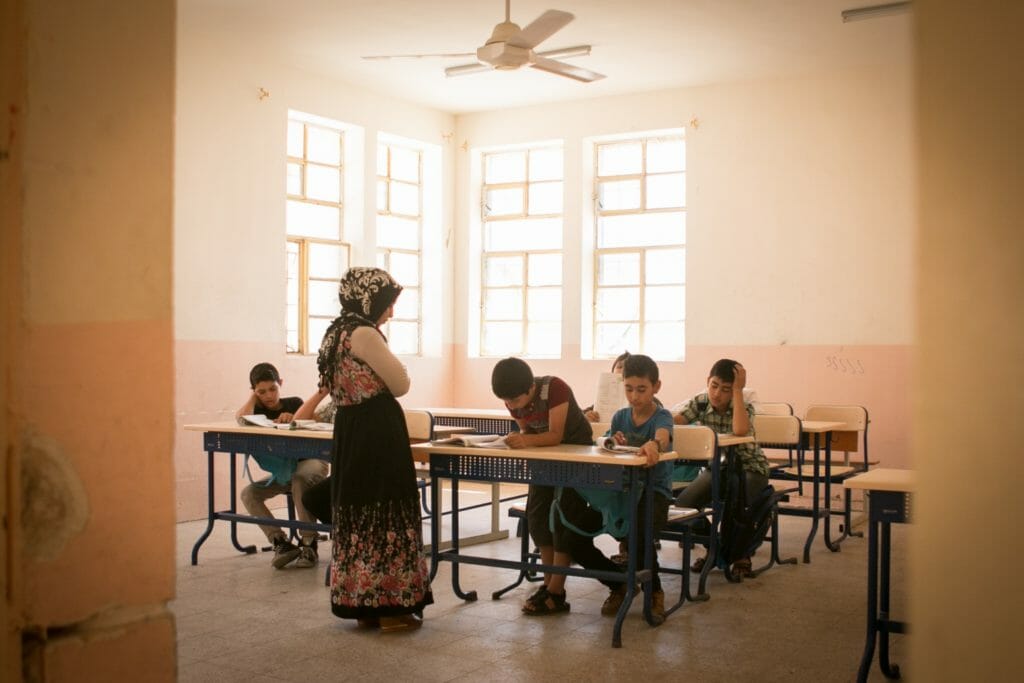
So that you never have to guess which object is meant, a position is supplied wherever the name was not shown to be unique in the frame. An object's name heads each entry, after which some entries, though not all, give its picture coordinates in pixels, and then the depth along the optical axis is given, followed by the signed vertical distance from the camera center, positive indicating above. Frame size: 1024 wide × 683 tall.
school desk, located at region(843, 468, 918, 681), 3.41 -0.62
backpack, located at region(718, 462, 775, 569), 5.43 -1.01
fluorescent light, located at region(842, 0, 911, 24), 6.71 +2.06
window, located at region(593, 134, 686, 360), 9.55 +0.74
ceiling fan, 5.89 +1.69
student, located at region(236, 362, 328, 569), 5.79 -0.90
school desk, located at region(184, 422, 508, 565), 5.38 -0.66
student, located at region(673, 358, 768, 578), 5.46 -0.49
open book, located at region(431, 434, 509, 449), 4.69 -0.53
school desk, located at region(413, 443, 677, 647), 4.27 -0.62
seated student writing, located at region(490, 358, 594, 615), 4.64 -0.49
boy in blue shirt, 4.58 -0.69
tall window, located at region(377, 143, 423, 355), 9.87 +0.90
